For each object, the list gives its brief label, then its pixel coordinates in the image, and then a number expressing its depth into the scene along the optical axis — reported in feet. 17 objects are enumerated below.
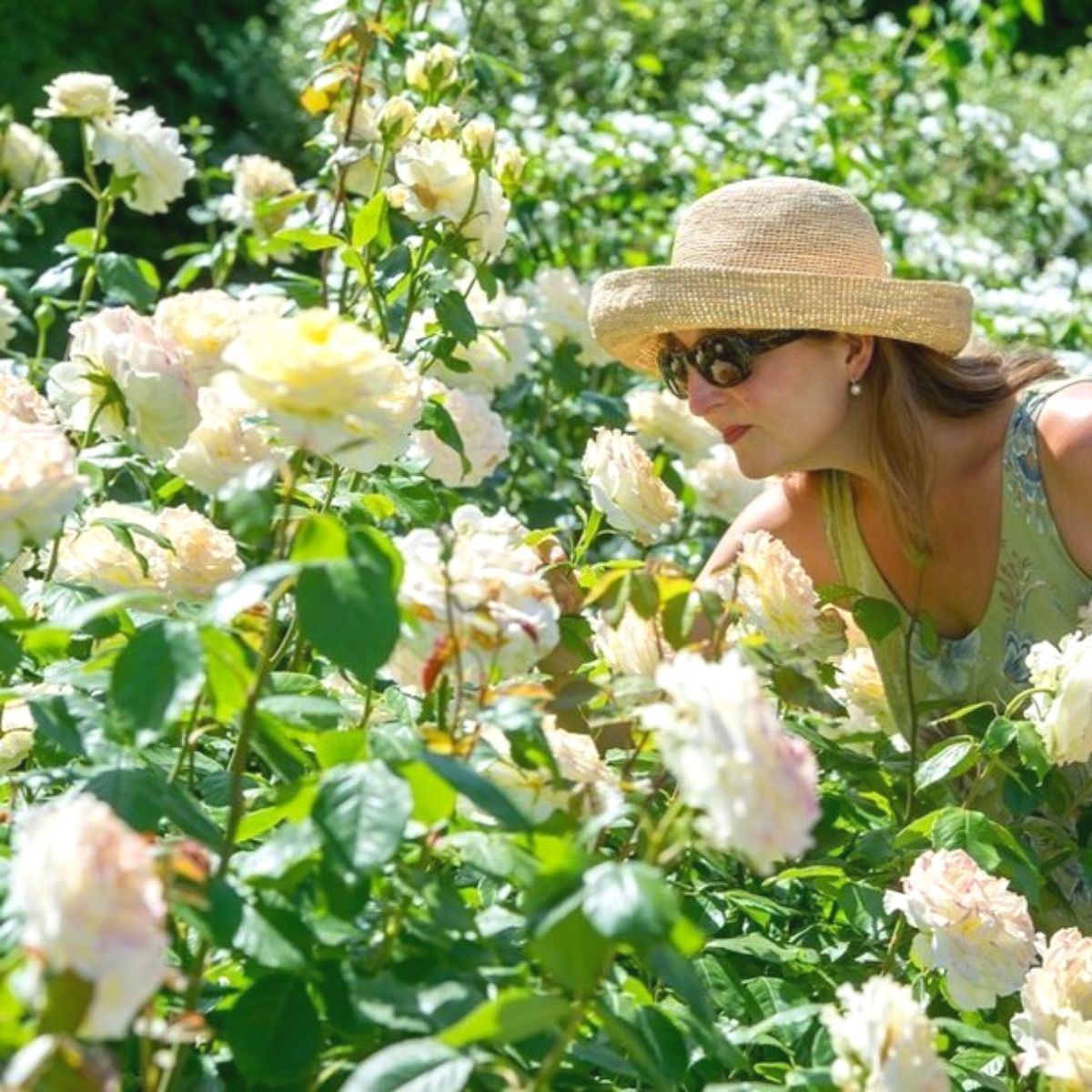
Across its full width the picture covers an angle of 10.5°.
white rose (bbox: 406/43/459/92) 16.28
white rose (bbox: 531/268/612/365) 18.20
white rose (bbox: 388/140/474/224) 15.46
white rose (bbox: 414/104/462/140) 15.76
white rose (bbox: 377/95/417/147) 15.88
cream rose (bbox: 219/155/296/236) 17.78
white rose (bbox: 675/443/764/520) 17.94
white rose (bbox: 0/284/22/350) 16.68
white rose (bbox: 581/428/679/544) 15.10
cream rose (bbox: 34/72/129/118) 16.53
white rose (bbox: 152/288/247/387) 15.31
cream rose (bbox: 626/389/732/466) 17.79
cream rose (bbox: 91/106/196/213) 16.61
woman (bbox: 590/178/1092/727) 15.69
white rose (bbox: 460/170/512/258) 15.66
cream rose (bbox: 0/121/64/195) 18.14
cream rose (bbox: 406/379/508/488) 16.09
